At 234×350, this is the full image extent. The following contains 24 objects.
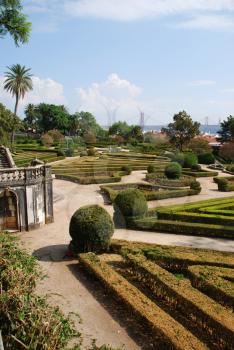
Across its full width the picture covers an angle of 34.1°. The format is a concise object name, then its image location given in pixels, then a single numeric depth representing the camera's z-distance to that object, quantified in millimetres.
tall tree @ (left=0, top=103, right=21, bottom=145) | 54594
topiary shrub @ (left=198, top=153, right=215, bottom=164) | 66875
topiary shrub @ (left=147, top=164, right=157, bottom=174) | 51803
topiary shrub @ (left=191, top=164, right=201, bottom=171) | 56375
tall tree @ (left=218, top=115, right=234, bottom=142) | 82956
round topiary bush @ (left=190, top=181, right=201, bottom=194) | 40428
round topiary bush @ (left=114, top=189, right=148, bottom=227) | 28062
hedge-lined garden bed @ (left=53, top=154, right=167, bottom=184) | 47375
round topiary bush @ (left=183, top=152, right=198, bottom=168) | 56906
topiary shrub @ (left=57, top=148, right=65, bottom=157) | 70894
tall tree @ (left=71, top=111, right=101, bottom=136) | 140750
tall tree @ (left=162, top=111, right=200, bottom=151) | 79688
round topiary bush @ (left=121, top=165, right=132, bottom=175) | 52844
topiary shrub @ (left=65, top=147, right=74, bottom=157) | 74750
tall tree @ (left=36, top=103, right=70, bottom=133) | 134875
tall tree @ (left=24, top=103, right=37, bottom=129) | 140750
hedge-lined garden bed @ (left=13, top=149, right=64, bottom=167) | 58647
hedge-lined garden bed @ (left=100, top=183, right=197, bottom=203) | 36688
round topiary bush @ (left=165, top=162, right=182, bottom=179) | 45969
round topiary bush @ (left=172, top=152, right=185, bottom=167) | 56906
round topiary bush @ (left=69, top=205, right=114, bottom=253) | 21516
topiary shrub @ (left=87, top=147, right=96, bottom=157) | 73062
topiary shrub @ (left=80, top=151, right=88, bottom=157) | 74450
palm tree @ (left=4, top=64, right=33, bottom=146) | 78812
